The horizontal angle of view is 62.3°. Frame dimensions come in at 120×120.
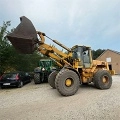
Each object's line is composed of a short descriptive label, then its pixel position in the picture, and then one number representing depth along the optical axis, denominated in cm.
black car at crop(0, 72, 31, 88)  842
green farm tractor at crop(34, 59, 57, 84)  961
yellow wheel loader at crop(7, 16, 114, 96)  495
